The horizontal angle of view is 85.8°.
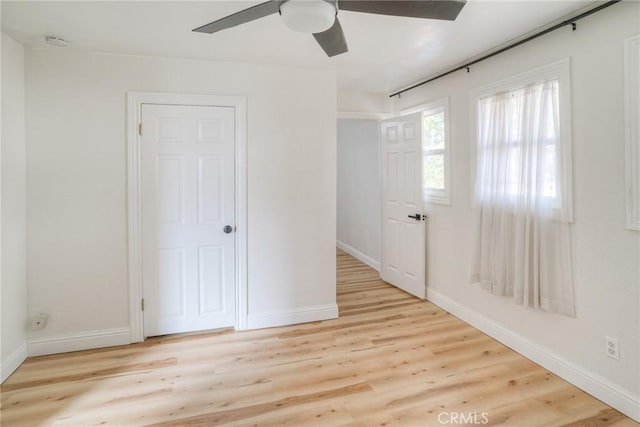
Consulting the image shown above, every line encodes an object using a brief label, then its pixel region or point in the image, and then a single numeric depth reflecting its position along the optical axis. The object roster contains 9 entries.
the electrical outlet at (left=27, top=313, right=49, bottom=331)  2.69
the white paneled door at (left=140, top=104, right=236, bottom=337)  2.94
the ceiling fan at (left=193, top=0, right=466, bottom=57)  1.50
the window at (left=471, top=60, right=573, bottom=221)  2.35
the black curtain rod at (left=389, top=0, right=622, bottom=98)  2.09
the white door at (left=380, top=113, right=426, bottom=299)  3.87
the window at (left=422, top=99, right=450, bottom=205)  3.55
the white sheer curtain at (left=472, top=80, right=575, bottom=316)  2.39
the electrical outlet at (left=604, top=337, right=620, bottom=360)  2.10
